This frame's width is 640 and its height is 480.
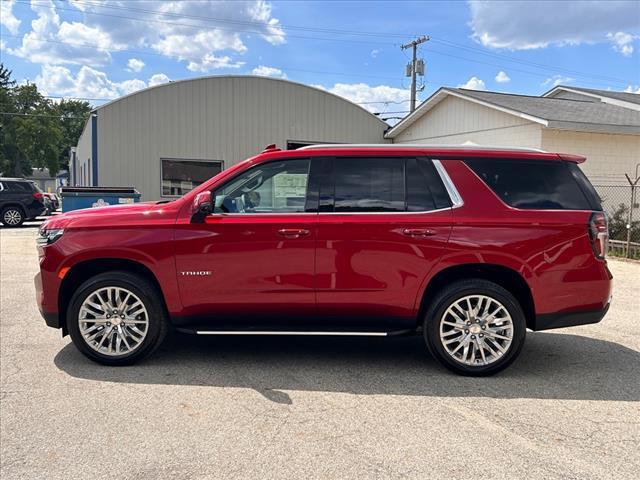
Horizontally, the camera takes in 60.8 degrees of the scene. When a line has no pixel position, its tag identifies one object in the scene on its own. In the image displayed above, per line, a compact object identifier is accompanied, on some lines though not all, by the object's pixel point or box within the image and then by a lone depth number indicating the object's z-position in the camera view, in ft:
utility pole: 119.34
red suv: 14.60
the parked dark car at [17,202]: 66.03
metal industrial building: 59.31
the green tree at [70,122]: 261.44
